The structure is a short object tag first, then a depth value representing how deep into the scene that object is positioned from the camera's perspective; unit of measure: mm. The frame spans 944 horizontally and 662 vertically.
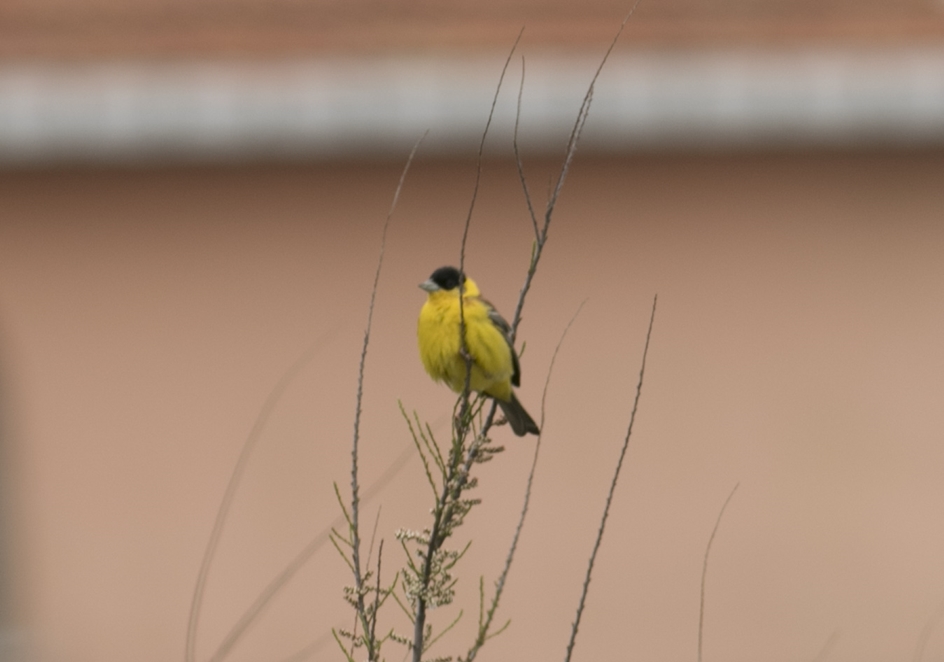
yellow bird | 8898
